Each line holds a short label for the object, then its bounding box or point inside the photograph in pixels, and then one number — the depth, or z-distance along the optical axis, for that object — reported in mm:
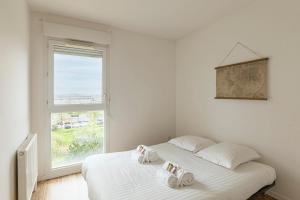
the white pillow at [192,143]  2548
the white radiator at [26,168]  1639
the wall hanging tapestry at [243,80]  2195
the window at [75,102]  2682
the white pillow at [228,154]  1994
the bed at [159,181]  1488
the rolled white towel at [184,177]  1615
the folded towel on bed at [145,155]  2145
